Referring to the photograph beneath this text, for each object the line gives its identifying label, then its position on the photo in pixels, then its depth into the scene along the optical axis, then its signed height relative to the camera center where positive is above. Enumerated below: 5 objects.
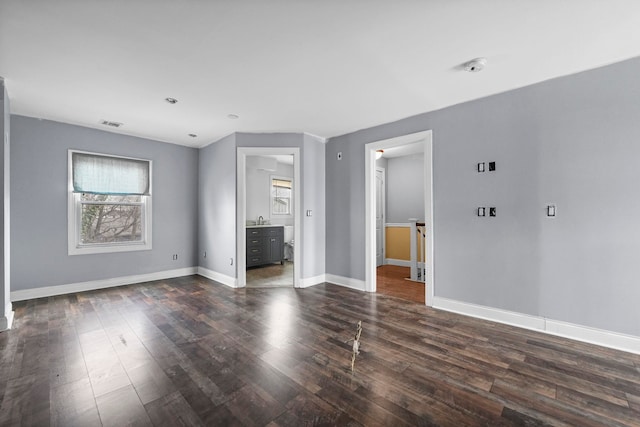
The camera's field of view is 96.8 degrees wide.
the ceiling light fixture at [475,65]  2.46 +1.31
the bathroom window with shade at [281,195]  7.43 +0.49
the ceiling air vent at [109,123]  4.16 +1.37
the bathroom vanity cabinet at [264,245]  6.11 -0.70
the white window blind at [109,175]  4.38 +0.66
